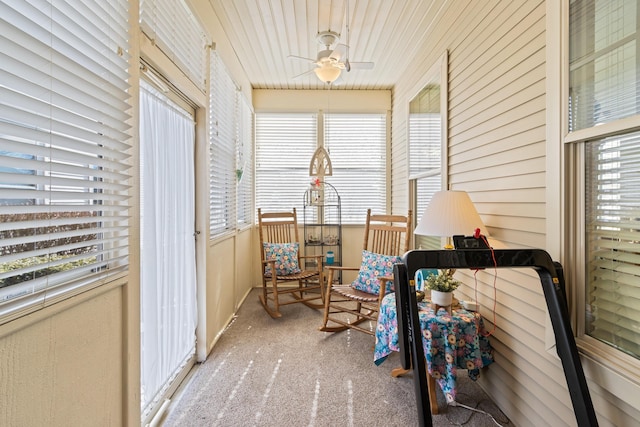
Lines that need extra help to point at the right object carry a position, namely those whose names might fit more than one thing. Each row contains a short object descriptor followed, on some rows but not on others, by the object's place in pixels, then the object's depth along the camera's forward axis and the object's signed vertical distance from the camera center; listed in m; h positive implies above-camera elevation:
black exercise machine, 1.20 -0.40
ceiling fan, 2.59 +1.31
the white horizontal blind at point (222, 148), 2.67 +0.62
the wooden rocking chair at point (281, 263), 3.41 -0.65
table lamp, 1.79 -0.05
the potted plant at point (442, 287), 1.87 -0.50
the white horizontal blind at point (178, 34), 1.57 +1.11
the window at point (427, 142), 2.70 +0.71
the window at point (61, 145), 0.83 +0.22
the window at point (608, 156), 1.10 +0.21
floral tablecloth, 1.72 -0.82
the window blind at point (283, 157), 4.50 +0.81
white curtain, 1.61 -0.21
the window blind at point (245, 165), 3.71 +0.60
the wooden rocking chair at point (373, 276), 2.73 -0.63
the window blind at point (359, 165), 4.55 +0.69
